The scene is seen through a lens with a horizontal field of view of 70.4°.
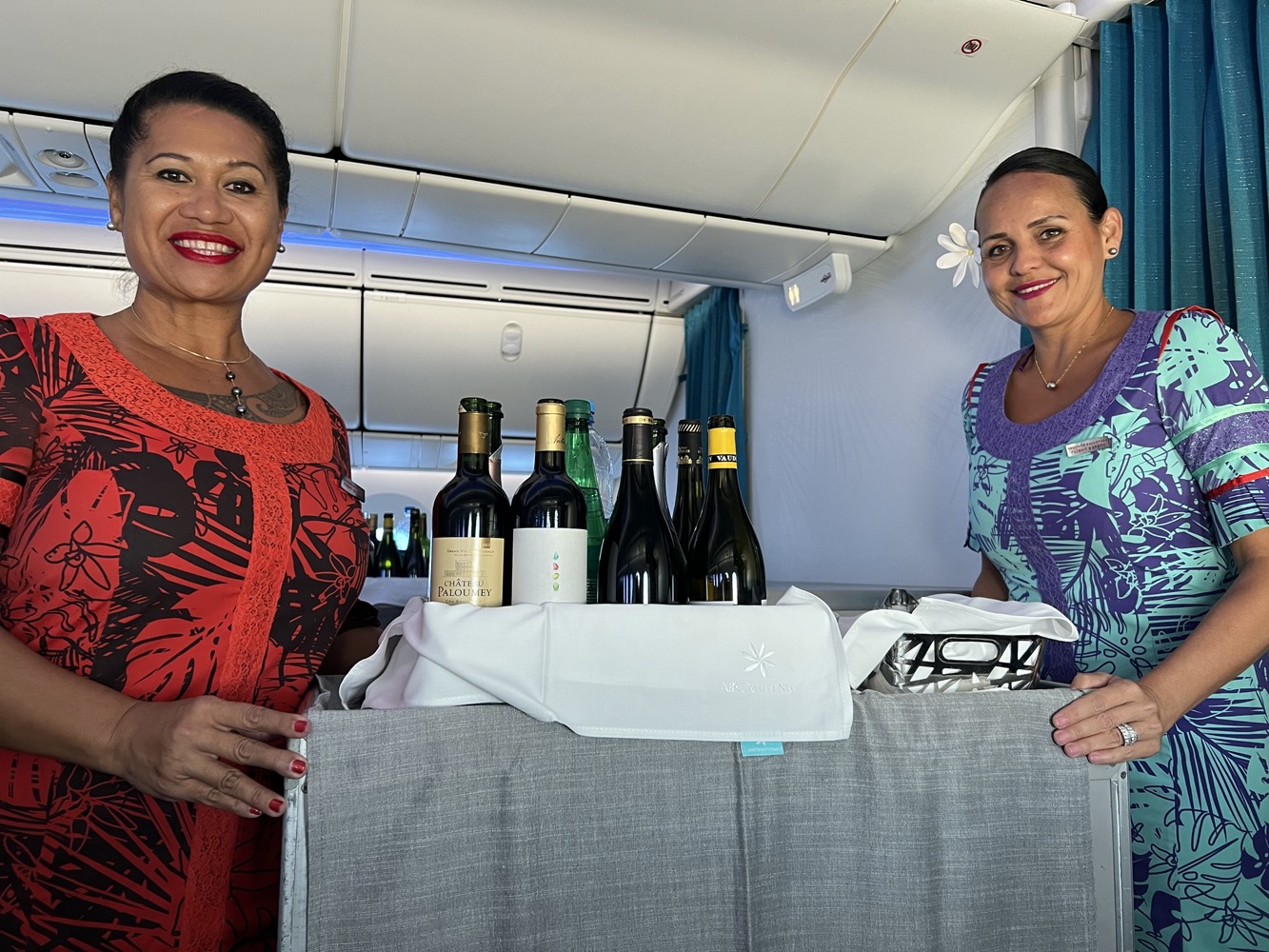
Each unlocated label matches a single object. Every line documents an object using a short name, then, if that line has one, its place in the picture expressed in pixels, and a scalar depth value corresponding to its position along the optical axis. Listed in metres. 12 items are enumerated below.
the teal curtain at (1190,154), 1.38
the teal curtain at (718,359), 3.21
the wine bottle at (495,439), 0.79
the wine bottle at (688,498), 0.92
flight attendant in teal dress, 0.99
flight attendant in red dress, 0.79
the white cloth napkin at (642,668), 0.62
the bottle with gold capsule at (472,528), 0.69
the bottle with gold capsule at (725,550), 0.86
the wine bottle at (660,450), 0.83
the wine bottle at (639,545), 0.80
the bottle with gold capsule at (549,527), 0.68
